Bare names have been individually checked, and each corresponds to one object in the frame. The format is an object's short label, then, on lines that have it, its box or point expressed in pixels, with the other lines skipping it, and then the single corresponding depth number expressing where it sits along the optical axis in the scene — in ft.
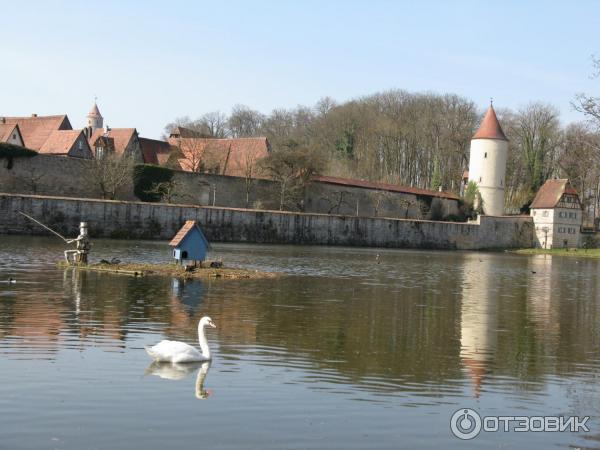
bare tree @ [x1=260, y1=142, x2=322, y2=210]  203.82
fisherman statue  76.87
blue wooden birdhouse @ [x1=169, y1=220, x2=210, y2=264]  75.87
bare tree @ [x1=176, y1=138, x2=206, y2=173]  220.84
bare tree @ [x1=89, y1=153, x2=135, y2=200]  168.45
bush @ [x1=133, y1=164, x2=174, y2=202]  179.93
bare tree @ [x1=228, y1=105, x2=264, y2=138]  326.65
